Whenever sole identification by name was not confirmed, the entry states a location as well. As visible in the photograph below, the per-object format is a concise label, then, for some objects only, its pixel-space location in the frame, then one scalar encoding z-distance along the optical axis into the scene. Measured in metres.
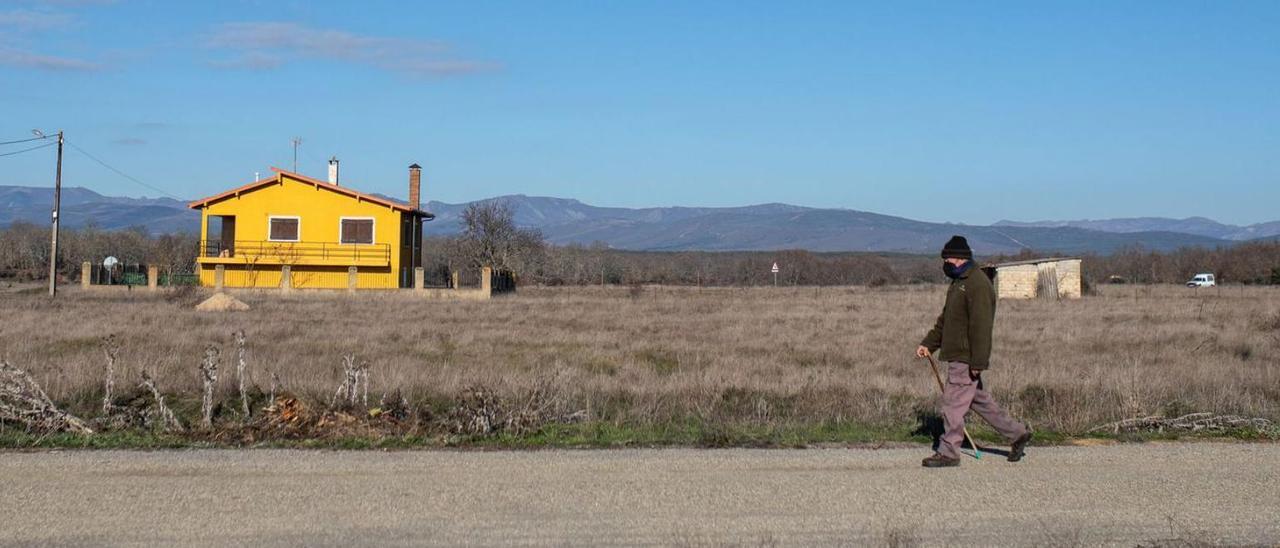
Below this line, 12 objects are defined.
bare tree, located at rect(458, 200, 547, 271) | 72.04
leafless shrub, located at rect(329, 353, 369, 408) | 10.29
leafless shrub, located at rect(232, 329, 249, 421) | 10.29
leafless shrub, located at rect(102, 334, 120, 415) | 10.30
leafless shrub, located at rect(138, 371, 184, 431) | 9.67
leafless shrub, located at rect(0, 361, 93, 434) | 9.52
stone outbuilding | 52.03
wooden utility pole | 43.16
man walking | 8.53
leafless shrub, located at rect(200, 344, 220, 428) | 9.82
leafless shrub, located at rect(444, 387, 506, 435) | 9.66
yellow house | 49.22
